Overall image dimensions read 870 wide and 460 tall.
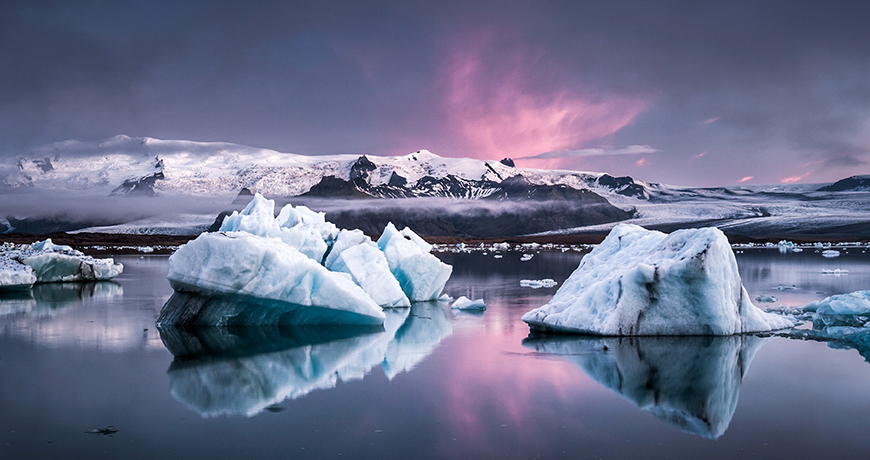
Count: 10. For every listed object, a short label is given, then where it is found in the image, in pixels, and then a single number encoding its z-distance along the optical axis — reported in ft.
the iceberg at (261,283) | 40.16
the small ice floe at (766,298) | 55.93
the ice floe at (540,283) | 79.51
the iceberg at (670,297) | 35.37
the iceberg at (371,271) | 52.60
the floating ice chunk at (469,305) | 55.82
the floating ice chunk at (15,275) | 66.80
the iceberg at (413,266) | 59.06
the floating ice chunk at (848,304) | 41.78
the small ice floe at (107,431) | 21.09
